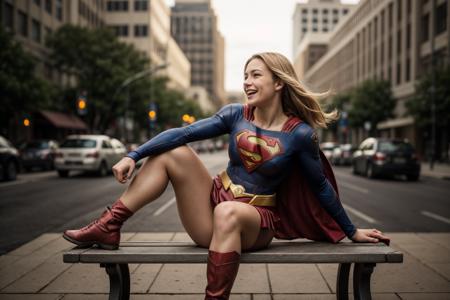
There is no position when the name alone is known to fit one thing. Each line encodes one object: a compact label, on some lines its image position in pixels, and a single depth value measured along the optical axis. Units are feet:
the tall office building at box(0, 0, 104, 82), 106.42
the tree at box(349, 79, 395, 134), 140.97
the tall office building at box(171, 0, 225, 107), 556.51
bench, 9.28
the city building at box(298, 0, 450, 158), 124.16
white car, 59.57
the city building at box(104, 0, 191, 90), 229.45
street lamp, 109.16
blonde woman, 9.53
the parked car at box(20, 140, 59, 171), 70.54
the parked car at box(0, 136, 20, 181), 51.78
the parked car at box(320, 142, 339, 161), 112.25
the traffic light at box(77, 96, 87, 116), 79.51
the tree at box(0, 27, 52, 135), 73.51
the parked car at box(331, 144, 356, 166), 100.73
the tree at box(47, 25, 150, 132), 115.14
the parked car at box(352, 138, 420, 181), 59.06
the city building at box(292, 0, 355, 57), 476.13
